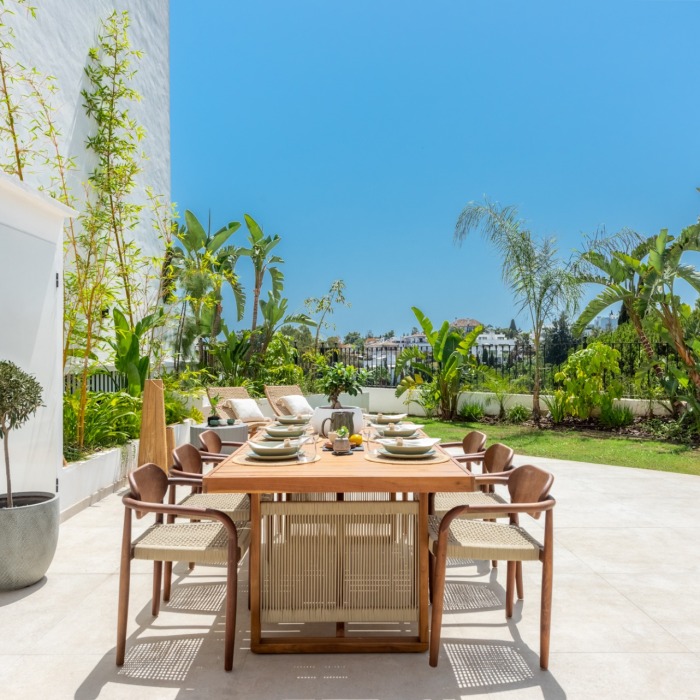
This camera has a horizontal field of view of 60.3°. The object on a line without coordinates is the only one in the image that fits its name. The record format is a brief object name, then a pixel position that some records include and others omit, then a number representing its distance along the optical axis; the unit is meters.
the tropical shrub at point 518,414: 12.01
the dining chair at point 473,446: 3.81
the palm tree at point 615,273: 10.36
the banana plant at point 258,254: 13.39
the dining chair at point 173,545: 2.54
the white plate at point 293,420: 4.36
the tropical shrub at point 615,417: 10.57
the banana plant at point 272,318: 12.79
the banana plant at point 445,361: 12.43
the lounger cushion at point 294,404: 8.67
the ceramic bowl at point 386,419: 4.16
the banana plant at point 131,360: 6.95
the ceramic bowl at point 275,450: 2.95
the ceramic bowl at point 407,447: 3.00
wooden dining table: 2.67
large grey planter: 3.34
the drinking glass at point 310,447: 3.01
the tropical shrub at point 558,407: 11.09
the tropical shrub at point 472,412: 12.42
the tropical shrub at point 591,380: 10.72
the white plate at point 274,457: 2.95
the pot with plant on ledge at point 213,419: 6.61
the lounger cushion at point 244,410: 8.03
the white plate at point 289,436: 3.71
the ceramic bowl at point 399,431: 3.74
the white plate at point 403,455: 2.98
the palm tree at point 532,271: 11.07
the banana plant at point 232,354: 11.95
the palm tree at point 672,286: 9.18
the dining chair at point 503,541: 2.56
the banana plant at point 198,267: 11.29
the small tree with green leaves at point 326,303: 14.16
